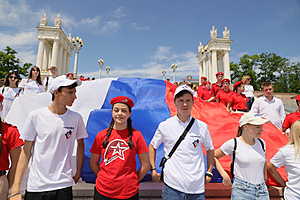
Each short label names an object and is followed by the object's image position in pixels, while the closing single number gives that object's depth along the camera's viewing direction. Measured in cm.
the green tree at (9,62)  2928
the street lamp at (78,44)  2599
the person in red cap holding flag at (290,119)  337
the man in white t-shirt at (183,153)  182
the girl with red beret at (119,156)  180
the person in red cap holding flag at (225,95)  561
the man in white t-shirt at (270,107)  419
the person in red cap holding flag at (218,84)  663
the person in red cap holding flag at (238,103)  555
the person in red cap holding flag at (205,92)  678
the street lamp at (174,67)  4184
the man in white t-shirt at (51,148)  175
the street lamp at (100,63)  3615
